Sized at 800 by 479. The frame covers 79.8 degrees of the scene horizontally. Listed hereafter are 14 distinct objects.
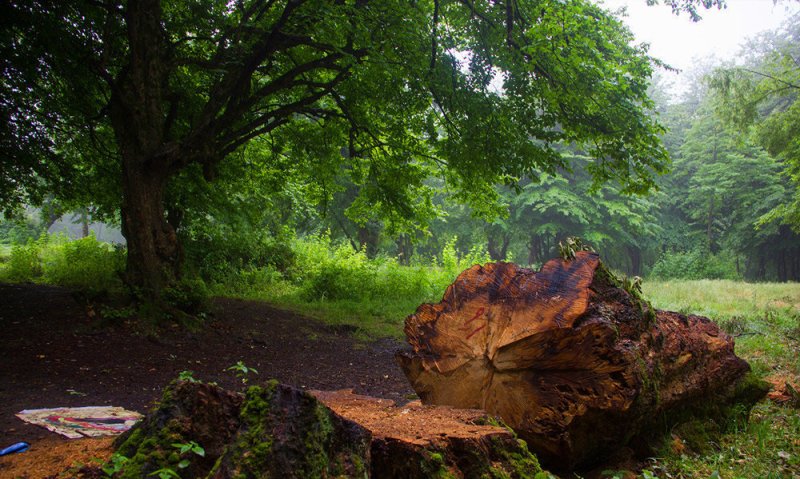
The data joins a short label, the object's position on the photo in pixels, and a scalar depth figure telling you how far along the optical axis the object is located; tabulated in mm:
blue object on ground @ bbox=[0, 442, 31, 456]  2421
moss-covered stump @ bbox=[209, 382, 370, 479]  1584
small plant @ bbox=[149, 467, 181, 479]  1575
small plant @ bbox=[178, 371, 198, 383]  2102
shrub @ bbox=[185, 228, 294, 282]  13531
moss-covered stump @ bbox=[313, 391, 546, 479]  2061
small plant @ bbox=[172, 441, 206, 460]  1718
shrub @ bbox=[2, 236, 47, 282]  11758
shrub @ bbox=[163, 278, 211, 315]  7109
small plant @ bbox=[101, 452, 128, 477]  1639
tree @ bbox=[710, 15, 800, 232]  13961
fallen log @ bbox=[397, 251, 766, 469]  2926
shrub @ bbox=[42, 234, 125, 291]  10695
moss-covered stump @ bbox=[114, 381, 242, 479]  1764
